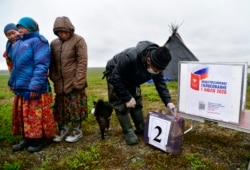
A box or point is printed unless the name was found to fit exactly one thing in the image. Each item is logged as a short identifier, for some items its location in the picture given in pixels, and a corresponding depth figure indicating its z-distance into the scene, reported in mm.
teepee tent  15119
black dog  4336
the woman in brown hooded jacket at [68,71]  3979
